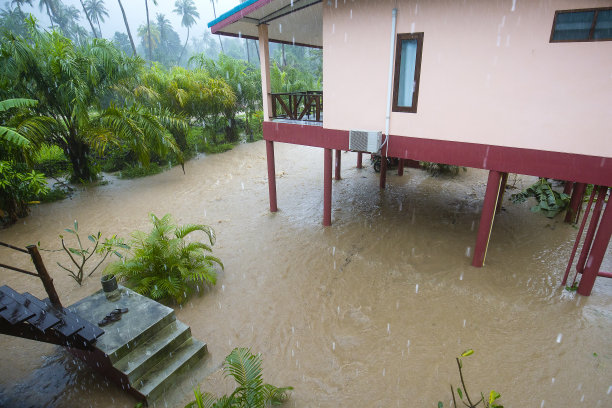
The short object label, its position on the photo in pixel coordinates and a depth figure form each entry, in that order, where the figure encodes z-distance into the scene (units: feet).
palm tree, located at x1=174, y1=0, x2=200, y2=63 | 218.59
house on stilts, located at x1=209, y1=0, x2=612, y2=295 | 15.14
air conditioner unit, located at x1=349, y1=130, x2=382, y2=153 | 21.53
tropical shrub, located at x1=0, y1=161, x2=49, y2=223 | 25.76
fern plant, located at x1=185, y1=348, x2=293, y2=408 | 11.36
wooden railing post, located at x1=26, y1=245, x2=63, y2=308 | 13.19
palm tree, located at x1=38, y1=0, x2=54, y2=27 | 132.20
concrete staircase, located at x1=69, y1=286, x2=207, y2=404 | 13.21
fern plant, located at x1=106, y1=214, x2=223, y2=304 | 18.99
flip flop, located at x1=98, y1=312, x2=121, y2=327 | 14.38
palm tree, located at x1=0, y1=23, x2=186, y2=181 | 28.71
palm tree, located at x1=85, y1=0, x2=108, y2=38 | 191.93
